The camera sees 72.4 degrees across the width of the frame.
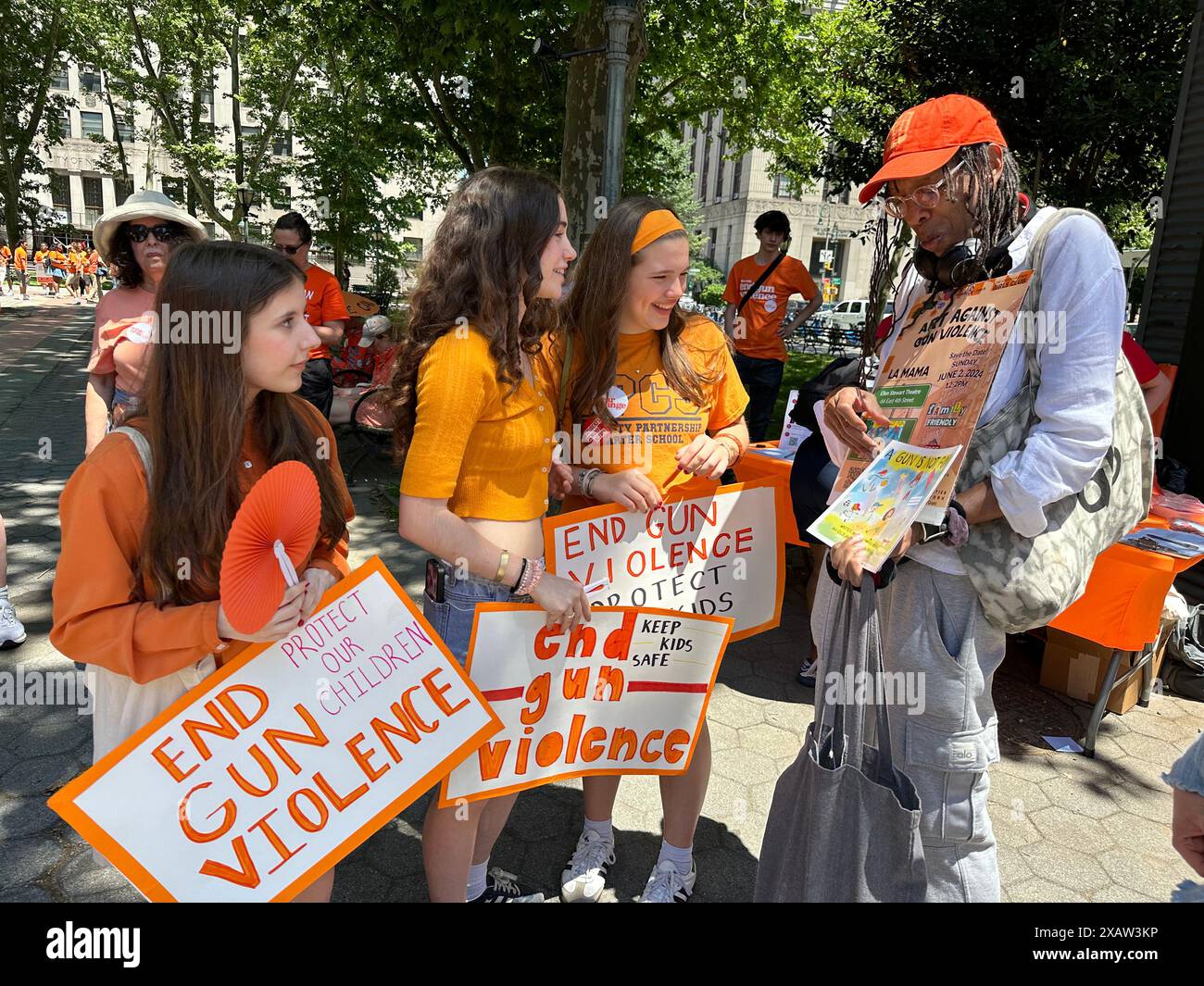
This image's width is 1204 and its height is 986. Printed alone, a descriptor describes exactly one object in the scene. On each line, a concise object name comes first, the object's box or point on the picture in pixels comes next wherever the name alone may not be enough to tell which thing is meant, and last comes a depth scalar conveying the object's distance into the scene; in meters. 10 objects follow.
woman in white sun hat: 3.13
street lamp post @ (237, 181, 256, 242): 19.56
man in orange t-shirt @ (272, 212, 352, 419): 6.16
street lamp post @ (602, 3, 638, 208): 5.70
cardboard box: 3.83
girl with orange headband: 2.21
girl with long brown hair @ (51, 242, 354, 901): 1.45
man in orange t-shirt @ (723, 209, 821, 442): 7.17
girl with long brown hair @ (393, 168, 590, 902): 1.77
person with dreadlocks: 1.55
